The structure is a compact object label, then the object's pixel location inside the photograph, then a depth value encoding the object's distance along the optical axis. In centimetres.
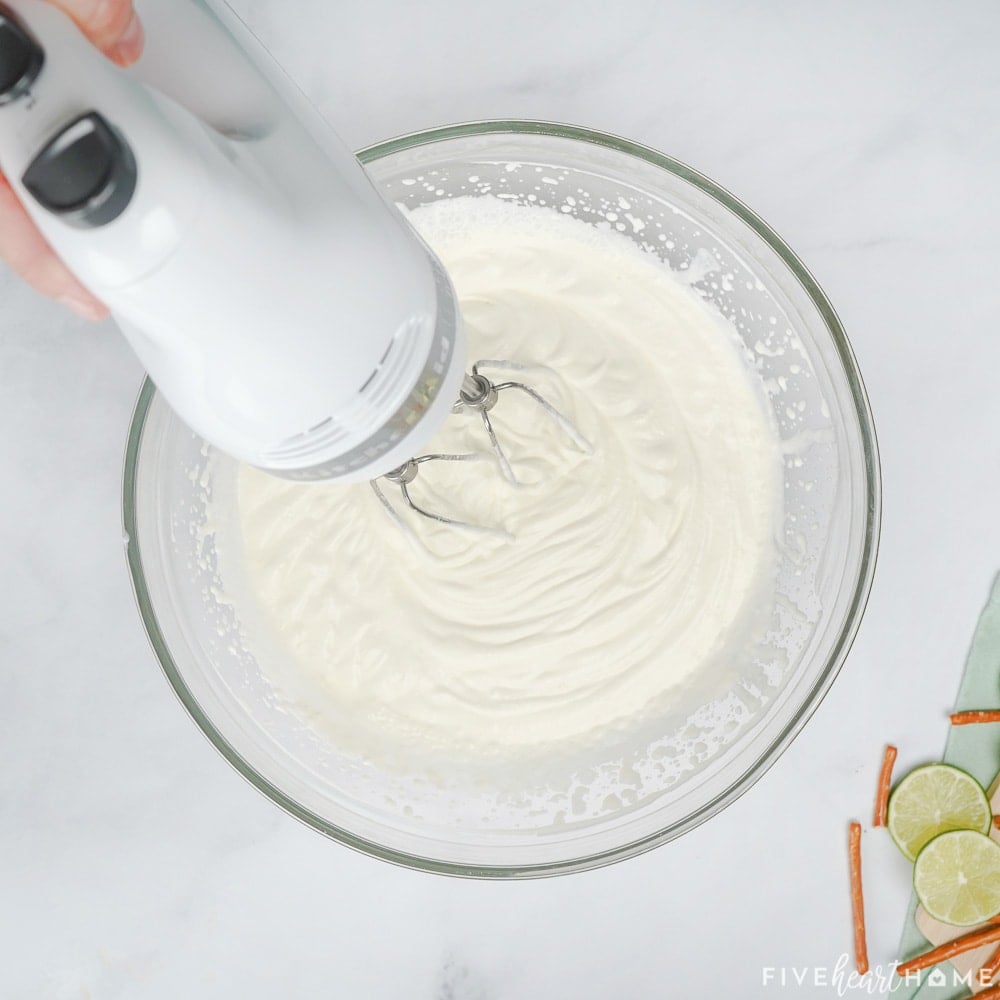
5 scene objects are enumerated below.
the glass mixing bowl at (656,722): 83
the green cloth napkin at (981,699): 92
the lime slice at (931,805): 91
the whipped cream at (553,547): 85
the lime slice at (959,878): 90
